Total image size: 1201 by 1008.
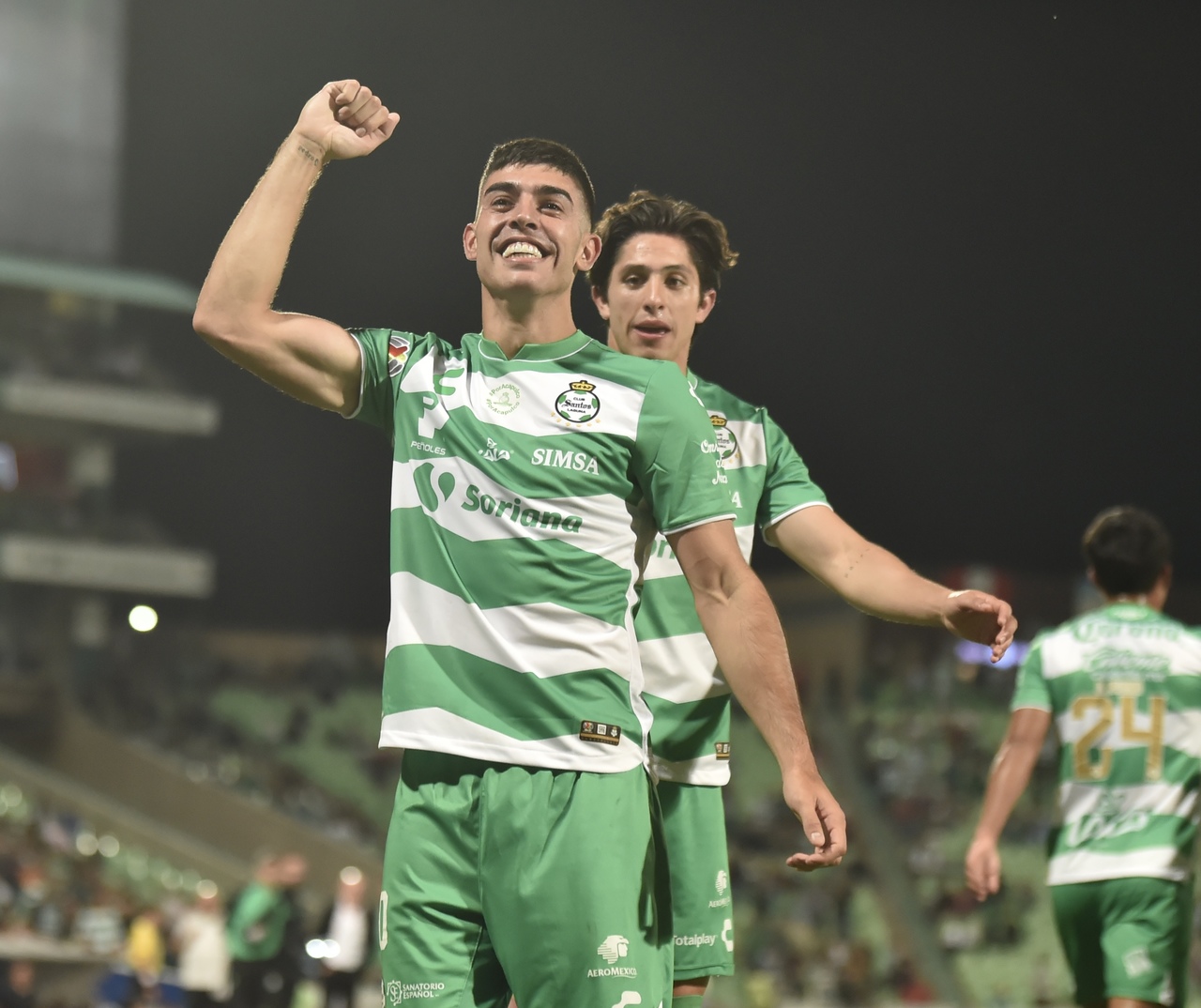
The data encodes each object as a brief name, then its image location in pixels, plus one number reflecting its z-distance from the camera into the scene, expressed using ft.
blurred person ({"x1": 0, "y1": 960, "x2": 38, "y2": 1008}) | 47.26
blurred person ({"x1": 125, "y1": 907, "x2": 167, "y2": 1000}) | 55.83
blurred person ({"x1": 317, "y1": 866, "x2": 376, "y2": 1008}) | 42.57
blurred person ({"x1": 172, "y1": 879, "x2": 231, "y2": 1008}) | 47.78
